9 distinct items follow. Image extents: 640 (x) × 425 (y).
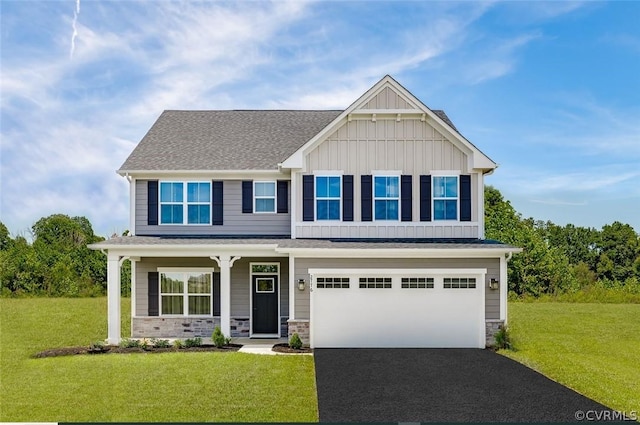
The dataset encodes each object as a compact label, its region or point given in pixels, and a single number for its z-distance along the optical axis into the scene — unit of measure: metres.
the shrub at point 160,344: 16.43
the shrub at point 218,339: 16.62
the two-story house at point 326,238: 16.59
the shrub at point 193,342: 16.58
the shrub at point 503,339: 16.42
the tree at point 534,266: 34.72
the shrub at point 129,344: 16.34
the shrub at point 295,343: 16.19
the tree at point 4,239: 42.99
